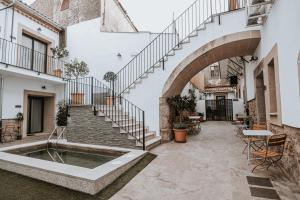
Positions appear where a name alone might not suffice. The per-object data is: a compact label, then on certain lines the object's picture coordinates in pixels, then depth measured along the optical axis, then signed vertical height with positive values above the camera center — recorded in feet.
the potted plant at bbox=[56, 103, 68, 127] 24.67 -1.15
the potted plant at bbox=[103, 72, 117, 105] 28.35 +5.20
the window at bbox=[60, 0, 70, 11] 38.09 +22.97
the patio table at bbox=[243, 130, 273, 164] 12.73 -1.79
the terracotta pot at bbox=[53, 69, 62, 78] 30.46 +6.57
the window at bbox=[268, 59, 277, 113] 15.34 +1.29
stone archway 18.49 +6.21
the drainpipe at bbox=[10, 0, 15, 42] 25.07 +12.59
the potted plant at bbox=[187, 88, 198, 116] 23.55 +0.69
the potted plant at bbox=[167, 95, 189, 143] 21.40 -0.04
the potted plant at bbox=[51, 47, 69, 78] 30.55 +10.12
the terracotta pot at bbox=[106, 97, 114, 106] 24.99 +1.23
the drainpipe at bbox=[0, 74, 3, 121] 23.27 +2.95
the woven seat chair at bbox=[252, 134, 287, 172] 10.72 -2.10
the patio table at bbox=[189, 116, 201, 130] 32.04 -2.18
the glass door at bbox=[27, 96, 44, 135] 29.55 -0.88
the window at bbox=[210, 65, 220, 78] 70.88 +15.13
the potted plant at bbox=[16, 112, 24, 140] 25.09 -1.43
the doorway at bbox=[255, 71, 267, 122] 20.45 +1.03
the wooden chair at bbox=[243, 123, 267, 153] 16.62 -1.76
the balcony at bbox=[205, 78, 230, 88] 64.37 +10.59
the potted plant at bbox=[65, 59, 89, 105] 27.78 +6.46
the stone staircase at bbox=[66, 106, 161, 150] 17.53 -2.26
